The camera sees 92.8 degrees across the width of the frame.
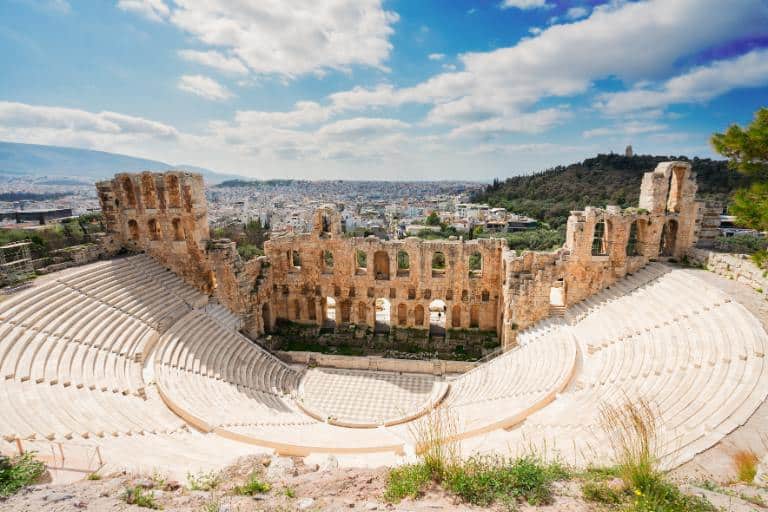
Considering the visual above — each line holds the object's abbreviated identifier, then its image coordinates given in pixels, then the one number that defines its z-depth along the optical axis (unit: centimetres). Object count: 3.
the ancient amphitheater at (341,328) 1169
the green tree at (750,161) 1405
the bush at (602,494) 666
